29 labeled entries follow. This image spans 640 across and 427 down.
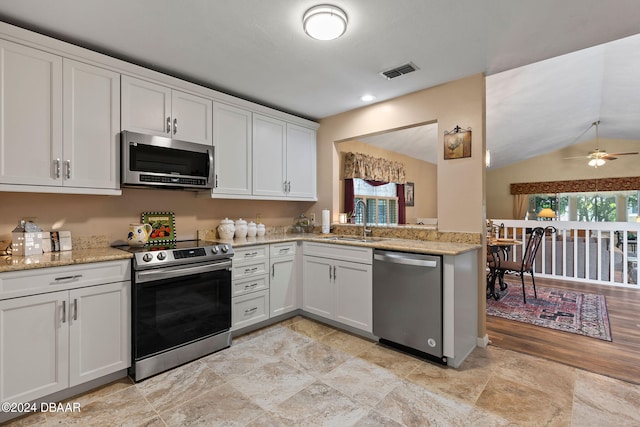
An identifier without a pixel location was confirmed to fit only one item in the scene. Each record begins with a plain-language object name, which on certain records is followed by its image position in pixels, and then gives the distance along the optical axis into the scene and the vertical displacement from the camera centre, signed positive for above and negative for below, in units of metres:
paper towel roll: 3.99 -0.10
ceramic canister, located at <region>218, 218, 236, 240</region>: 3.31 -0.17
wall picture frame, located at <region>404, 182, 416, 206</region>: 7.10 +0.47
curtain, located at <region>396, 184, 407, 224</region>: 6.75 +0.22
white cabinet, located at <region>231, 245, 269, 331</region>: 2.92 -0.72
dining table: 4.16 -0.72
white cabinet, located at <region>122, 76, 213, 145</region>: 2.50 +0.89
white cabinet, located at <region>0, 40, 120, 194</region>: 2.01 +0.64
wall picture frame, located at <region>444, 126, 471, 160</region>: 2.85 +0.66
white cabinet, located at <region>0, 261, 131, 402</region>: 1.78 -0.79
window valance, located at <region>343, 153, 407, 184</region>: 4.80 +0.79
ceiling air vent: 2.65 +1.27
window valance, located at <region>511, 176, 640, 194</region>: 8.11 +0.78
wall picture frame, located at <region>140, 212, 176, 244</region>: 2.86 -0.11
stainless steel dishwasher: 2.41 -0.74
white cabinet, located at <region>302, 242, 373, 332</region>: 2.89 -0.71
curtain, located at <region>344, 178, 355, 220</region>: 4.91 +0.26
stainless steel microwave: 2.44 +0.44
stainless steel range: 2.21 -0.71
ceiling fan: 6.41 +1.19
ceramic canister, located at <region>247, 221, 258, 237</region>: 3.56 -0.18
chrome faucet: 3.49 -0.19
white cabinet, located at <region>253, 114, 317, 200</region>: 3.47 +0.65
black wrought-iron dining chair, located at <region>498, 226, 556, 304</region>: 4.14 -0.66
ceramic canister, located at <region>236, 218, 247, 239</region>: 3.43 -0.18
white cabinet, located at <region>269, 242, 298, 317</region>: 3.24 -0.70
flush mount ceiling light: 1.90 +1.22
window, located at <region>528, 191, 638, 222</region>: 8.72 +0.24
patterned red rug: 3.19 -1.17
